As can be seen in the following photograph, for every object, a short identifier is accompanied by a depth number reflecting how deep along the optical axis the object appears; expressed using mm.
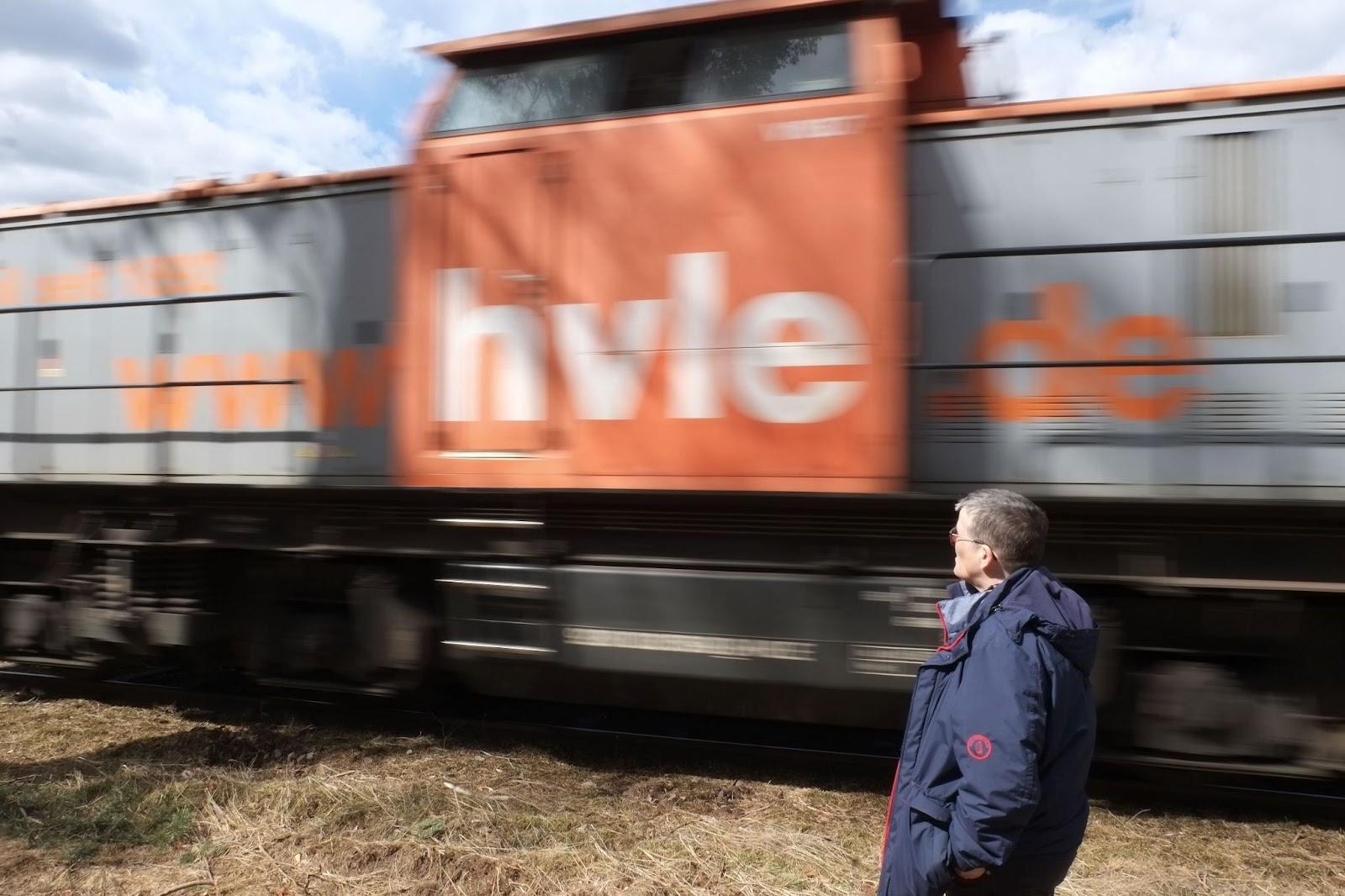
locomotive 3568
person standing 1758
